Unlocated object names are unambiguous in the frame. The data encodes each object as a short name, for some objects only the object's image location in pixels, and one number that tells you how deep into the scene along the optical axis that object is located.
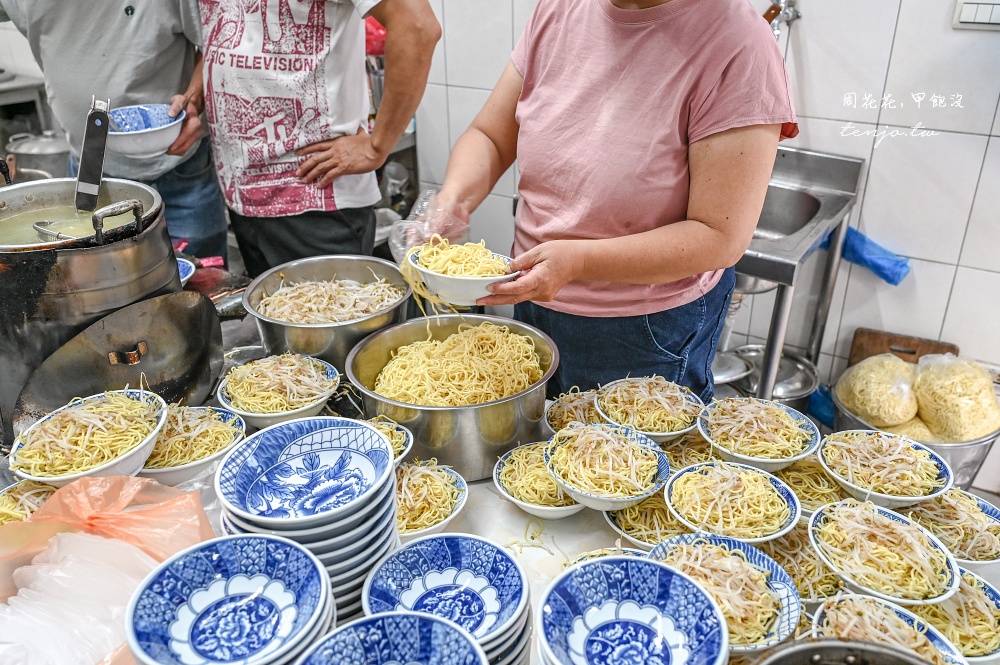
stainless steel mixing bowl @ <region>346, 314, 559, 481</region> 1.65
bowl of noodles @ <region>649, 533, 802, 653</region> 1.14
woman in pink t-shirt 1.82
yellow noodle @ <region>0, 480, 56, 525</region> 1.44
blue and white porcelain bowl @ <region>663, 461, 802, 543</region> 1.36
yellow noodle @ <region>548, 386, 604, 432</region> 1.82
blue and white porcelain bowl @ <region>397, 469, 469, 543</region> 1.47
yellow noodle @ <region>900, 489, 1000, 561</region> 1.37
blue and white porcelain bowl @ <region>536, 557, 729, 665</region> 1.08
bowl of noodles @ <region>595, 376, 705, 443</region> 1.71
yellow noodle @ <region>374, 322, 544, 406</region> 1.84
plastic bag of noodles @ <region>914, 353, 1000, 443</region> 3.37
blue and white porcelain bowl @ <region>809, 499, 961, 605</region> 1.20
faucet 3.32
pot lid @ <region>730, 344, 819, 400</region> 3.81
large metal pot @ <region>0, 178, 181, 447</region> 1.62
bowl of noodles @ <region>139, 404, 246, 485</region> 1.62
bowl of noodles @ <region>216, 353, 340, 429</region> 1.80
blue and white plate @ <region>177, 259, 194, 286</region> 2.58
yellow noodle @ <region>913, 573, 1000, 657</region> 1.17
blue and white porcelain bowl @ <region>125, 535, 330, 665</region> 1.00
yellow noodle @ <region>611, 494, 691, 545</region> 1.46
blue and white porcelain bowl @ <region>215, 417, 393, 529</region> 1.21
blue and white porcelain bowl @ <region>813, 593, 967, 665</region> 1.08
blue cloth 3.53
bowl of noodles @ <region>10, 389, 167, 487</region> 1.47
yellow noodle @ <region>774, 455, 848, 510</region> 1.54
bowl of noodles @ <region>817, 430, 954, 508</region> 1.46
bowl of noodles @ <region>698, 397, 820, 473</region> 1.57
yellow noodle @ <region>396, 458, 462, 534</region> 1.50
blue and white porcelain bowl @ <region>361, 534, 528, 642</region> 1.18
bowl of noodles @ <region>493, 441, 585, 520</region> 1.54
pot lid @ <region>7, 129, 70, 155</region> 5.00
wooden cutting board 3.68
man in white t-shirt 2.77
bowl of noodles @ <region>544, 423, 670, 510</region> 1.47
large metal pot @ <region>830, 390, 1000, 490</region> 3.29
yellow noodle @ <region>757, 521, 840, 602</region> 1.31
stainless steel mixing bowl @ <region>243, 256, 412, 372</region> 2.02
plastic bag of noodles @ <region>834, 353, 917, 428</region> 3.50
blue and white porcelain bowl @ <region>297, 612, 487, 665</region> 0.99
